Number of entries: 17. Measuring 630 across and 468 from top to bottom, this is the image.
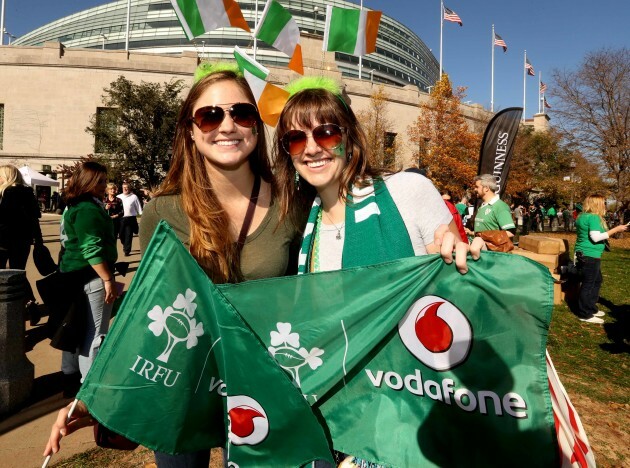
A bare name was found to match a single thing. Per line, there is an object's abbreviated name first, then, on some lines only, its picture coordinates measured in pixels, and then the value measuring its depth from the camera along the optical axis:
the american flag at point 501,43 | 37.09
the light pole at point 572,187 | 28.21
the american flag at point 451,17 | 32.88
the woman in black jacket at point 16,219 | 5.27
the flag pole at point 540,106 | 58.33
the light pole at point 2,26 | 33.70
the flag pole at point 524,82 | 56.38
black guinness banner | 11.84
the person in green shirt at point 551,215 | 30.55
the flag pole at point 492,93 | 51.59
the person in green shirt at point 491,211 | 6.49
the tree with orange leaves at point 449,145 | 31.81
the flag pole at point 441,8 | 38.08
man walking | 11.47
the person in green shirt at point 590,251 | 6.92
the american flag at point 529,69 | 41.81
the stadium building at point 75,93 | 32.00
